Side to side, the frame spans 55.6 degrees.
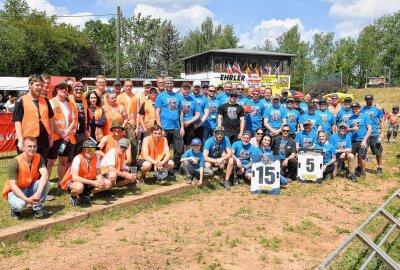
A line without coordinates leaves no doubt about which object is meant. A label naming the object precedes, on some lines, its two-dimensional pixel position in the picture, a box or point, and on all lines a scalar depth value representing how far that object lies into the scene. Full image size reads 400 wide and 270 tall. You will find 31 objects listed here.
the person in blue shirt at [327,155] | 9.76
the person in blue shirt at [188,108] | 8.85
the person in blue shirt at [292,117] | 10.05
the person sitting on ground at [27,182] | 5.62
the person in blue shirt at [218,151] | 8.45
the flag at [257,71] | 43.38
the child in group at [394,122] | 17.56
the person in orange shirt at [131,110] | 8.73
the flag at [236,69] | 42.41
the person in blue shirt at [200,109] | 9.20
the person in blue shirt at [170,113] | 8.55
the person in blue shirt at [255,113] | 10.01
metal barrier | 3.17
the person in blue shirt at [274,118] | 9.82
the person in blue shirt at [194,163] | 8.34
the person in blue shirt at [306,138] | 9.86
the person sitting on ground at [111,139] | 7.36
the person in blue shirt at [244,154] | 8.88
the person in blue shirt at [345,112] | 10.40
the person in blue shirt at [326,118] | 10.32
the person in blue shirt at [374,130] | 10.29
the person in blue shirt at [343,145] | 9.90
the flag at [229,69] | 42.50
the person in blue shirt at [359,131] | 10.02
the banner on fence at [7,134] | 11.80
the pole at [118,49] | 22.98
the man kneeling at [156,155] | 7.94
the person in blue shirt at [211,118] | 9.88
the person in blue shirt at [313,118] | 10.08
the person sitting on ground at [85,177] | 6.39
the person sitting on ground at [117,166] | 6.96
